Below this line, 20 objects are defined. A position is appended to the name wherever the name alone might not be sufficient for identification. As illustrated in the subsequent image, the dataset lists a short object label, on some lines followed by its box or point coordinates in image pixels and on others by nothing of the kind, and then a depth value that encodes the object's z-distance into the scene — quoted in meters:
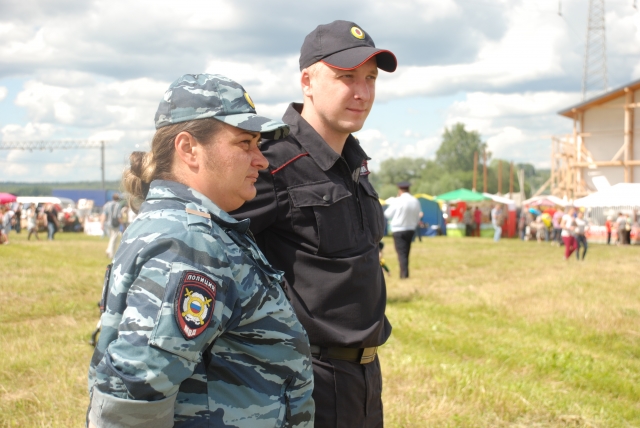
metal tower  46.41
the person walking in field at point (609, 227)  32.03
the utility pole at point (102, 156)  70.19
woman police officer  1.58
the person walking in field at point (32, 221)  26.89
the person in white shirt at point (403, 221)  12.91
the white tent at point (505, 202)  36.60
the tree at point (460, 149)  116.12
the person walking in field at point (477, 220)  36.84
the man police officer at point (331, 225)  2.60
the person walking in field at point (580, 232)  20.44
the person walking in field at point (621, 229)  30.83
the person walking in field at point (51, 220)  27.66
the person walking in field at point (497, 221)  32.31
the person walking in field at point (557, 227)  29.69
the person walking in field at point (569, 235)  20.22
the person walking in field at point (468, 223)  36.38
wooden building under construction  33.94
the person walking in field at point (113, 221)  17.56
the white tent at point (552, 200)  37.11
